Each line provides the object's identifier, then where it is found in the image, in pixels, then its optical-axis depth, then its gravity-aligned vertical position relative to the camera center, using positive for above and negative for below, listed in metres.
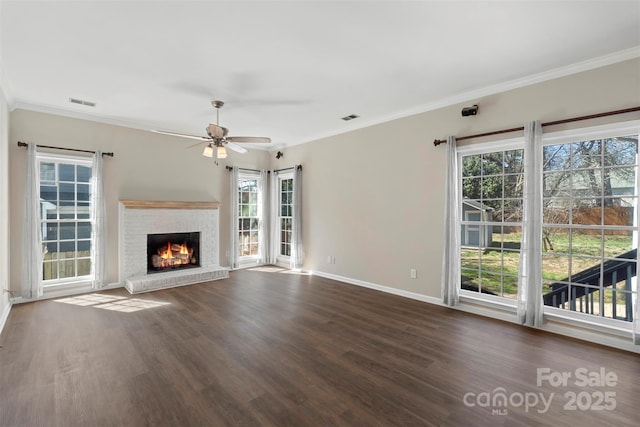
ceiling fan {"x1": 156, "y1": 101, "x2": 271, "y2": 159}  3.80 +0.97
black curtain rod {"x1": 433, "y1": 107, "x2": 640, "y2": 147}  2.95 +1.01
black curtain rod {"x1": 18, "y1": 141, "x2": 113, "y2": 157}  4.30 +0.99
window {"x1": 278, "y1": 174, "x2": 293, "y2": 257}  7.07 -0.01
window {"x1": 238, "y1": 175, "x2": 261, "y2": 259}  7.03 -0.12
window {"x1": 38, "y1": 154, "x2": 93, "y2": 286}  4.68 -0.10
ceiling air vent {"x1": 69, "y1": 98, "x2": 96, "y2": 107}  4.24 +1.58
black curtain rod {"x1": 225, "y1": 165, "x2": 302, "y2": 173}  6.58 +0.99
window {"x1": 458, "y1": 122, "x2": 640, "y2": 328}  3.12 -0.10
